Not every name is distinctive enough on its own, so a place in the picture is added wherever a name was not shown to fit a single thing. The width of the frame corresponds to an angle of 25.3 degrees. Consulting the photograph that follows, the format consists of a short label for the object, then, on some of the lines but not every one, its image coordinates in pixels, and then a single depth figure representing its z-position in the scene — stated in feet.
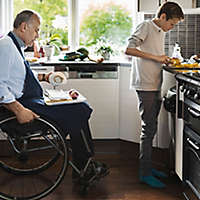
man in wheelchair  8.53
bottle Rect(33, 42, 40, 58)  13.48
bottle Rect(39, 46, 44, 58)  13.61
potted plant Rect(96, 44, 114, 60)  13.69
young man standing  10.19
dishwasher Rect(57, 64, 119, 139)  12.89
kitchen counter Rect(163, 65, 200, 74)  9.71
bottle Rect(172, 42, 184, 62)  11.82
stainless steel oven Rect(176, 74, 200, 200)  8.30
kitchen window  14.34
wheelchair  8.89
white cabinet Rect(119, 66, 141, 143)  12.76
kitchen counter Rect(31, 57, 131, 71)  12.80
